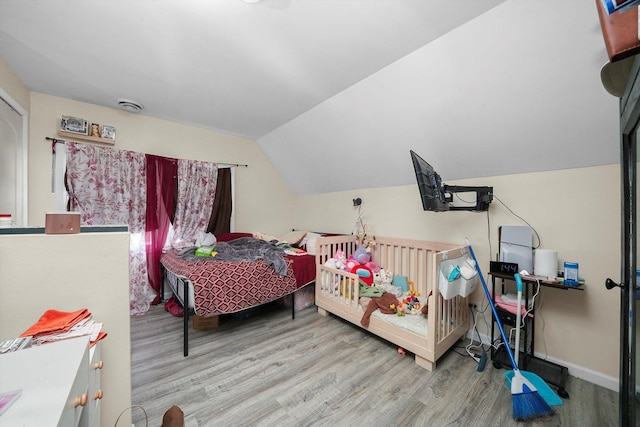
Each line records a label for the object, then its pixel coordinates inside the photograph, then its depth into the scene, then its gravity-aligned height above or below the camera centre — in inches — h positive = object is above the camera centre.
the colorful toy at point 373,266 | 116.6 -26.5
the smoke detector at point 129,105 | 107.2 +50.9
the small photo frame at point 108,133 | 111.8 +38.7
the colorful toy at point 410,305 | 88.2 -35.0
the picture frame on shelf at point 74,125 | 102.4 +39.2
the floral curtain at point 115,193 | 106.9 +9.9
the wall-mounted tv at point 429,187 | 68.9 +8.4
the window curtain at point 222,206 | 145.8 +4.7
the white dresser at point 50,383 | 18.8 -16.3
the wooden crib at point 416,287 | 72.5 -31.3
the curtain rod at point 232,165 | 149.7 +31.8
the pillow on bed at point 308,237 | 146.1 -14.8
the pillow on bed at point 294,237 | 151.9 -15.8
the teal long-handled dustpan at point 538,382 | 58.1 -44.3
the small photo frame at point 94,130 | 109.0 +38.6
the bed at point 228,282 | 81.1 -26.6
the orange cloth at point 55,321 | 35.1 -17.5
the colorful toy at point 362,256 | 114.4 -20.7
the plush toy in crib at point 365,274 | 103.2 -26.9
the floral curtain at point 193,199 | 133.0 +8.2
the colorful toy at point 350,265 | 106.7 -23.5
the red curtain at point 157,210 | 123.7 +1.8
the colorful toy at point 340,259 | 109.1 -21.6
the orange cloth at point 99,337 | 37.2 -20.4
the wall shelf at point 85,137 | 103.4 +34.8
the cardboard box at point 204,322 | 96.0 -44.7
